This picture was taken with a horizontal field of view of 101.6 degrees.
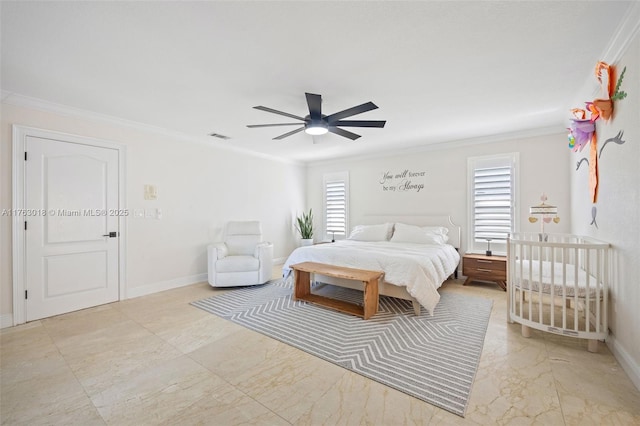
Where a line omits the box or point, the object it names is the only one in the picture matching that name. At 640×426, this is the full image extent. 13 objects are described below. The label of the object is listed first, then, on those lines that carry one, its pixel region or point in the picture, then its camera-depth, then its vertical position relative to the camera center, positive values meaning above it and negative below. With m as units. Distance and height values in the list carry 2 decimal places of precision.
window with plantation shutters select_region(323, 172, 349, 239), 6.25 +0.16
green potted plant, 6.41 -0.39
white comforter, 3.01 -0.65
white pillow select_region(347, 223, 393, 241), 4.93 -0.41
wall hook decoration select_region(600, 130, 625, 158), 2.08 +0.62
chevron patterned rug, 1.90 -1.22
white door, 3.06 -0.20
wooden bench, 2.97 -0.93
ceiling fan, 2.49 +1.00
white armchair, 4.12 -0.80
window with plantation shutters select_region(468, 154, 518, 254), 4.34 +0.20
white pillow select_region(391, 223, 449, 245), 4.45 -0.40
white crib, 2.21 -0.70
